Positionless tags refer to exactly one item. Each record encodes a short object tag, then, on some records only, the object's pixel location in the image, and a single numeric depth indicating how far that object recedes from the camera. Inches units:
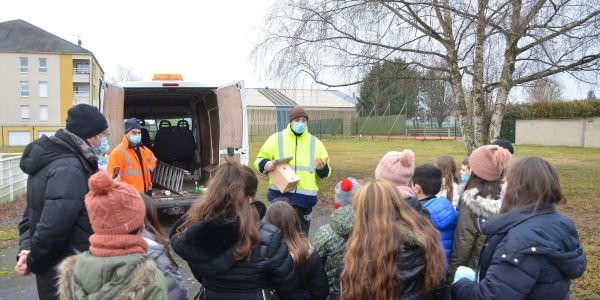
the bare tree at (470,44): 373.7
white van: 311.9
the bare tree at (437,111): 2055.1
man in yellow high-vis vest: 217.3
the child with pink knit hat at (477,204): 131.3
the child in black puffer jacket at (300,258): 119.2
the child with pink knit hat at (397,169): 131.5
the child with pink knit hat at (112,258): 89.3
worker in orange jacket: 256.4
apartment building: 2475.4
